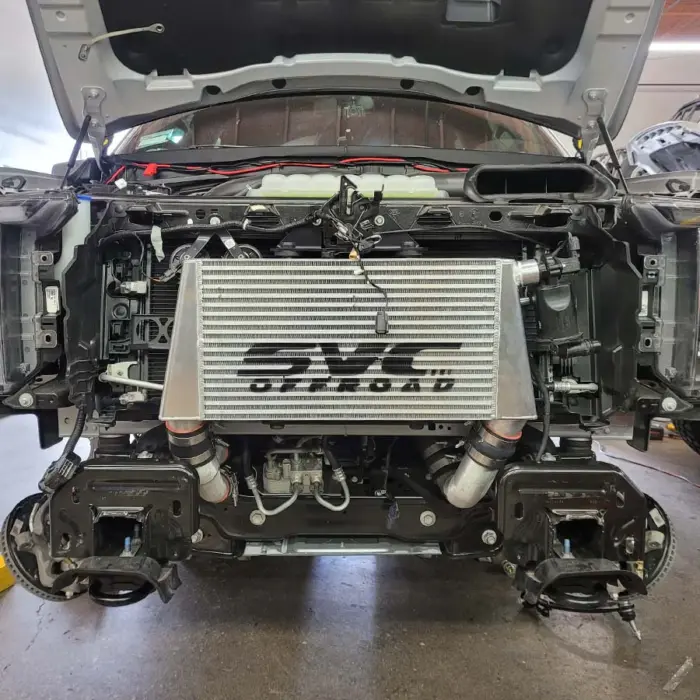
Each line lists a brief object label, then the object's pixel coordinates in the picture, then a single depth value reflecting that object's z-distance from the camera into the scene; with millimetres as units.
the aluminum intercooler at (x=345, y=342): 1538
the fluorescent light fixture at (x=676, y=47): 7914
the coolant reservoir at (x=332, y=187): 1812
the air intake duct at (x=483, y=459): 1590
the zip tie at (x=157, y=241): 1688
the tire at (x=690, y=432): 2994
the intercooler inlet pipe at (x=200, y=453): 1583
